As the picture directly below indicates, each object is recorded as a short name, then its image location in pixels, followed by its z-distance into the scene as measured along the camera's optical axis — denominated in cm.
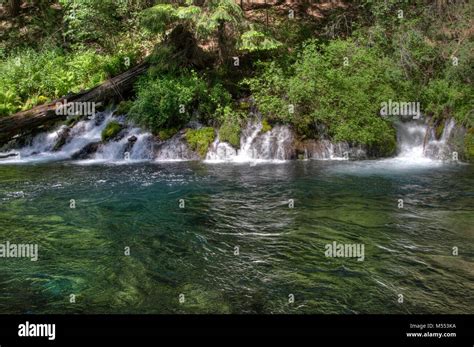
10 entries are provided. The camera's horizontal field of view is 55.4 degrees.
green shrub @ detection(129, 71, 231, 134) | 1731
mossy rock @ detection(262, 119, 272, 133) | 1673
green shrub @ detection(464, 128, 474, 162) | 1488
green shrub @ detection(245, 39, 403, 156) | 1605
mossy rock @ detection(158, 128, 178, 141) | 1742
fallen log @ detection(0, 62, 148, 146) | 1741
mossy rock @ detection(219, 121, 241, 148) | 1661
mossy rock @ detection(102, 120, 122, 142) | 1761
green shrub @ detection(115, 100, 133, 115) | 1862
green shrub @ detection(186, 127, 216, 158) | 1669
